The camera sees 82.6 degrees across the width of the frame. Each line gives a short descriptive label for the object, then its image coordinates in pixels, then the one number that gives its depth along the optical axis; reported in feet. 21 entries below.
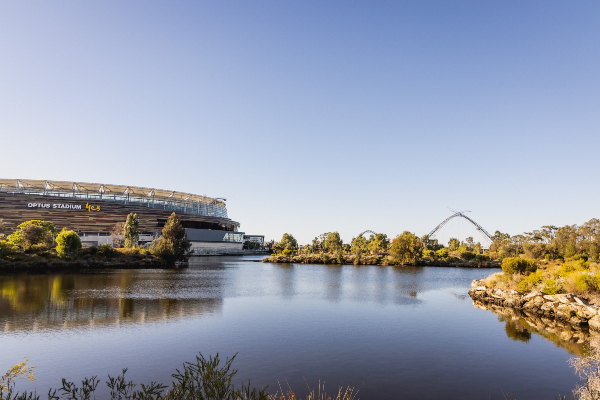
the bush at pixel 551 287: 90.22
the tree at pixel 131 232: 263.82
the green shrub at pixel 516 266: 120.16
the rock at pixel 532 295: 91.53
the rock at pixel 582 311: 74.81
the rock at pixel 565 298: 81.41
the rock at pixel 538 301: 89.11
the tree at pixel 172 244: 238.07
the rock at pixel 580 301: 78.08
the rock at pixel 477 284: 123.79
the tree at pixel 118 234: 301.30
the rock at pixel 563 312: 79.66
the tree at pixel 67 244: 193.41
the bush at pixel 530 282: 100.83
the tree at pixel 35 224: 206.18
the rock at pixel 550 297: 85.72
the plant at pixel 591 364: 34.51
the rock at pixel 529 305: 91.48
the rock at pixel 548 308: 84.99
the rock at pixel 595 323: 70.44
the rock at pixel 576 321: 75.61
